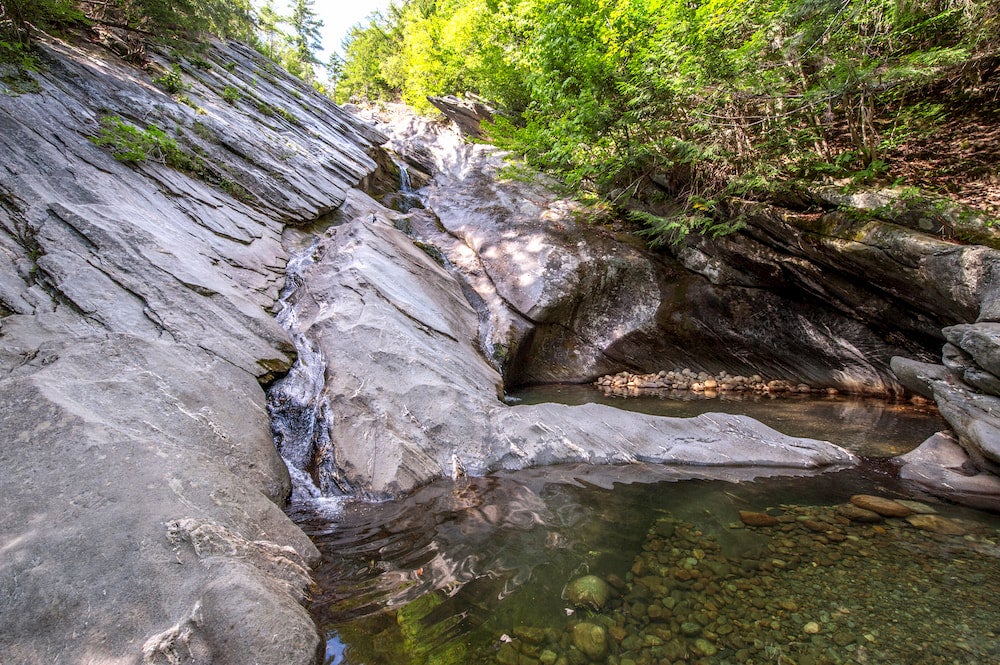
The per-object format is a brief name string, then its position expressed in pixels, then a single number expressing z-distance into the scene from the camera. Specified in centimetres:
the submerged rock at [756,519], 363
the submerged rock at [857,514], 369
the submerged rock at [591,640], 230
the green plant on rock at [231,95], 1137
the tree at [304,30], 3278
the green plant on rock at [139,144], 718
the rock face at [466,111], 1736
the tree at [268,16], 2830
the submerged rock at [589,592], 267
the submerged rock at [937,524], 349
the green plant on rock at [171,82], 979
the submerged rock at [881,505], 378
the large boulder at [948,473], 418
